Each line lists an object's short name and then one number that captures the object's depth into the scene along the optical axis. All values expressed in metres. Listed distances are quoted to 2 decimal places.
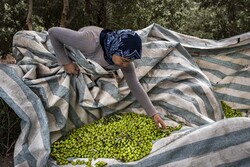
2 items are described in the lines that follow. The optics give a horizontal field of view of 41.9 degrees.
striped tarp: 2.38
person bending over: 2.69
